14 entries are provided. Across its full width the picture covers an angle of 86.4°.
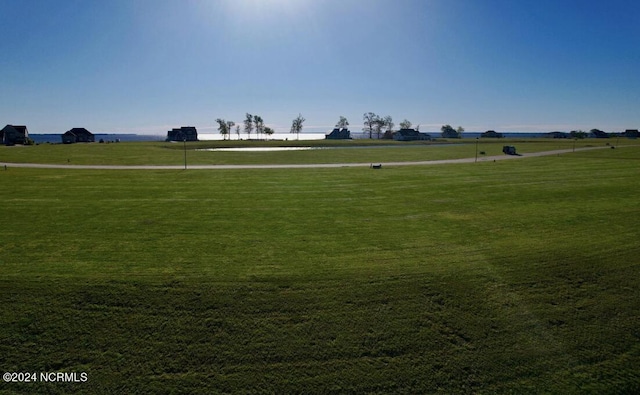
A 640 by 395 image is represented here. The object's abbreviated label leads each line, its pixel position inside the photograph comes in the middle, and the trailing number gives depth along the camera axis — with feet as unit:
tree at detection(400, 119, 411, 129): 570.05
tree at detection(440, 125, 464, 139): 619.26
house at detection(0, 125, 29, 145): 280.10
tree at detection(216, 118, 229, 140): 503.98
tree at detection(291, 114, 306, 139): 554.87
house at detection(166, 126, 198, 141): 461.37
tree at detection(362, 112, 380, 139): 580.71
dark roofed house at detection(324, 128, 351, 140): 522.47
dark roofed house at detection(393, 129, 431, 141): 462.15
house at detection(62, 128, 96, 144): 356.38
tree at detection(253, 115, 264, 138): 512.63
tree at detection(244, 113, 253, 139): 513.45
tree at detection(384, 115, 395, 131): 589.28
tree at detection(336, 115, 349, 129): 565.37
